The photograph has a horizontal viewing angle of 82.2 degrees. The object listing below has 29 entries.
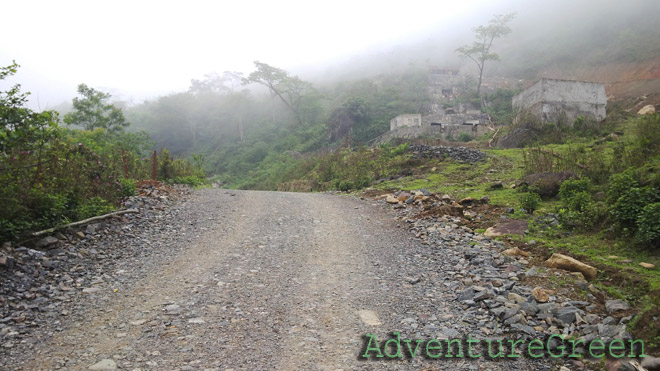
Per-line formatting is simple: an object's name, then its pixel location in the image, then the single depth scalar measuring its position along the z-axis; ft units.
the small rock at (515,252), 17.62
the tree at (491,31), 137.30
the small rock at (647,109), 70.84
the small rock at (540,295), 12.98
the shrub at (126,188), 26.17
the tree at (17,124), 17.37
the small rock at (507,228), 20.84
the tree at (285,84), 143.13
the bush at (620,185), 17.98
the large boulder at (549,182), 26.05
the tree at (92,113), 81.46
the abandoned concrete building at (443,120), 88.02
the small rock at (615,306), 11.89
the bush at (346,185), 45.55
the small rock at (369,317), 12.57
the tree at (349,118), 124.47
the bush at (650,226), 15.16
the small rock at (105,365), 9.78
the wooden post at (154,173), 39.27
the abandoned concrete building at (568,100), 69.46
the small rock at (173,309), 13.01
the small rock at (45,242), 16.83
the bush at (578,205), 19.53
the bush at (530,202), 23.50
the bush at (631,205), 16.72
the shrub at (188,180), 42.13
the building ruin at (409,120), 105.17
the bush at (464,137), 83.20
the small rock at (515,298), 13.25
